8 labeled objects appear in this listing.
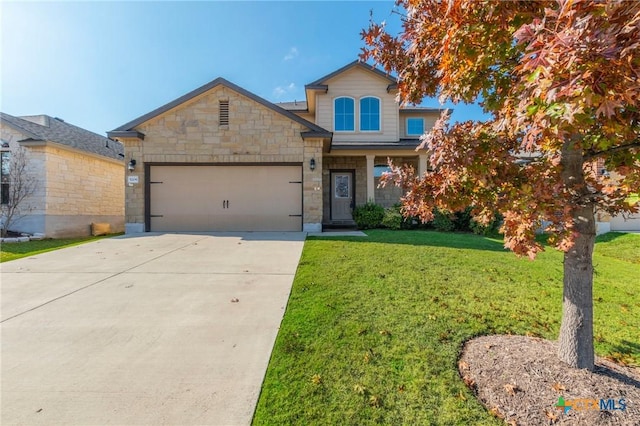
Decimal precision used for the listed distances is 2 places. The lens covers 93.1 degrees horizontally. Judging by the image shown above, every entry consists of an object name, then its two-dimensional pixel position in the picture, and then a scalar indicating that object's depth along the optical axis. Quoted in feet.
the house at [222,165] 33.53
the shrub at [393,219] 36.76
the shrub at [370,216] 37.73
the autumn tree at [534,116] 4.44
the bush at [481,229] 33.80
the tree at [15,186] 35.29
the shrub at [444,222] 35.96
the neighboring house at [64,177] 36.32
